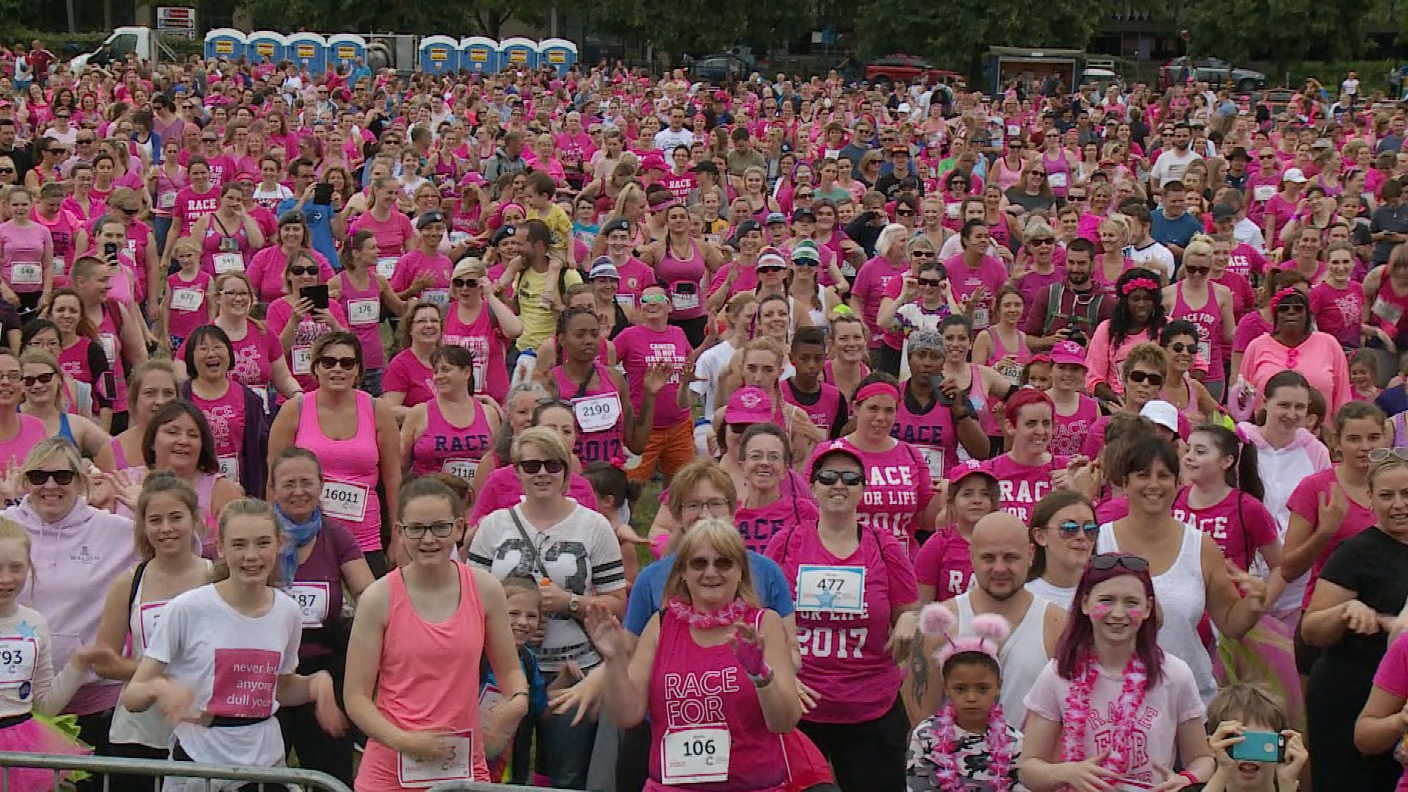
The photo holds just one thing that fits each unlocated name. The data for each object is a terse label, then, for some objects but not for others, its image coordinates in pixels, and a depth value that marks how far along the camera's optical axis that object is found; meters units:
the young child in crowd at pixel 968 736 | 5.10
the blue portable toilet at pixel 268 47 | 43.38
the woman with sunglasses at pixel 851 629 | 5.98
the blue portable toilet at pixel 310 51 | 43.47
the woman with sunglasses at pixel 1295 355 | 8.91
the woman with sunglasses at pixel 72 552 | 5.91
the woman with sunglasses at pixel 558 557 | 6.11
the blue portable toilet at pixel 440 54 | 44.22
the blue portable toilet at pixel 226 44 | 44.38
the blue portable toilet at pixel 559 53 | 45.09
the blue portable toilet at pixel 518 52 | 44.38
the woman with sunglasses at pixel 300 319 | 9.96
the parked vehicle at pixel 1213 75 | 43.47
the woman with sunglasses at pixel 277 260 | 11.16
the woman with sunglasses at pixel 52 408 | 7.32
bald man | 5.45
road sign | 55.62
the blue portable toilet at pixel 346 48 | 43.56
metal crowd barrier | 4.32
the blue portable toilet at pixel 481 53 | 44.12
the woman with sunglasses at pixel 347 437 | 7.54
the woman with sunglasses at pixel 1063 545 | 5.76
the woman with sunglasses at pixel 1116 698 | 4.96
